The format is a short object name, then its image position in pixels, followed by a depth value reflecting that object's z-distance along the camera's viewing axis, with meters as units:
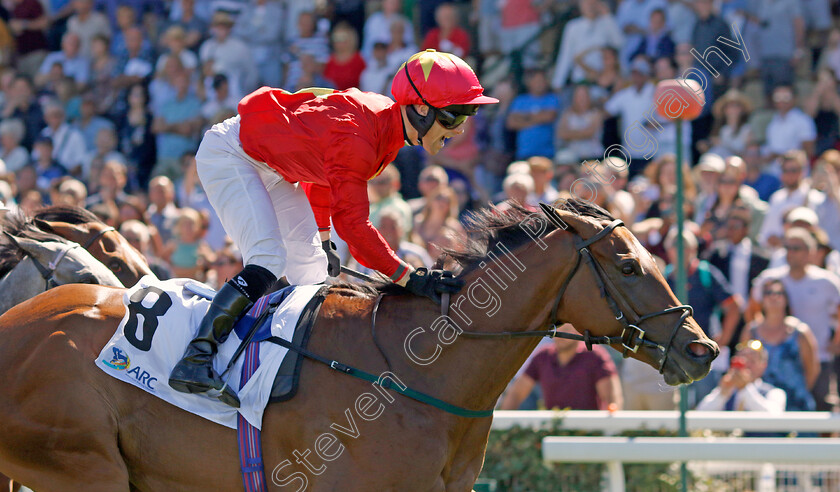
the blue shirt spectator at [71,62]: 26.50
